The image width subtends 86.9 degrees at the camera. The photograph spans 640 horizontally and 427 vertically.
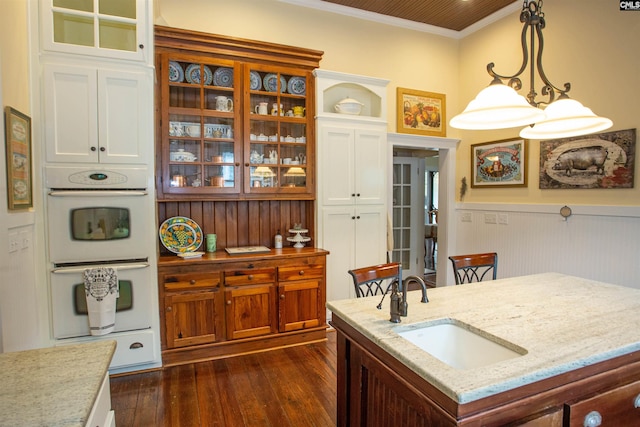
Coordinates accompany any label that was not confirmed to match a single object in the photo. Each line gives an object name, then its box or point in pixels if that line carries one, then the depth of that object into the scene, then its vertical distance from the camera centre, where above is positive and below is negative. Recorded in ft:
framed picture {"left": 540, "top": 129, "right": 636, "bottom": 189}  9.27 +1.15
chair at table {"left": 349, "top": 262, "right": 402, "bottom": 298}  6.57 -1.51
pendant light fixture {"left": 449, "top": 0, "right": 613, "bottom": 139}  4.99 +1.36
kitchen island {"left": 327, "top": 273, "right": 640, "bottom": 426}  3.29 -1.77
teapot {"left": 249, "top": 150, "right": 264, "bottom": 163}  10.63 +1.39
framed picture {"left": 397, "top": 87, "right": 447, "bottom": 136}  13.50 +3.60
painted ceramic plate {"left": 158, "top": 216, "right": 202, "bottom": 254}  9.87 -0.98
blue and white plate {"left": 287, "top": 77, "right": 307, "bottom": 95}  11.04 +3.77
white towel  7.97 -2.25
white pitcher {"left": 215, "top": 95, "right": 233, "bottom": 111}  10.28 +2.99
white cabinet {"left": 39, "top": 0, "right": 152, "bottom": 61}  7.72 +4.19
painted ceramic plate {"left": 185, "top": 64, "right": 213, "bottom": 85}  9.93 +3.77
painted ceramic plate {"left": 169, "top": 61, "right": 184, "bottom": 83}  9.71 +3.74
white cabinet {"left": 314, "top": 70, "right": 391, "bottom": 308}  11.28 +0.69
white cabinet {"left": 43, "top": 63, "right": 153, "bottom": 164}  7.75 +2.10
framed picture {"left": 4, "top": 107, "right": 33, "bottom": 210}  6.21 +0.85
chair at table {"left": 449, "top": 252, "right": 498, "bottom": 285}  8.05 -1.52
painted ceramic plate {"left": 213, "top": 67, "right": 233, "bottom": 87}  10.22 +3.77
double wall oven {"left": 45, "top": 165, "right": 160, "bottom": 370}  7.88 -1.12
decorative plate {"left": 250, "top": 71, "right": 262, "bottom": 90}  10.54 +3.77
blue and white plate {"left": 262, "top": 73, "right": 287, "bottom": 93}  10.75 +3.79
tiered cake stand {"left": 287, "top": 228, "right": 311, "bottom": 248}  11.25 -1.26
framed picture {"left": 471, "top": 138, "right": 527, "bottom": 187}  12.07 +1.39
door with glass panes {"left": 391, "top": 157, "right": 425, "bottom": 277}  17.01 -0.69
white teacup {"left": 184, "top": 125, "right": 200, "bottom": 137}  9.99 +2.12
